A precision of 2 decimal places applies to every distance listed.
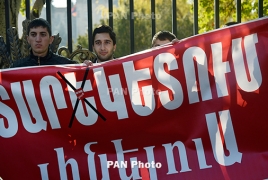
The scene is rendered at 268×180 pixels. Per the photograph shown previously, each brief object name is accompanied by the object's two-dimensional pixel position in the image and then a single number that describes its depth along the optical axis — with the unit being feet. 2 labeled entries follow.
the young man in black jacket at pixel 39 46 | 18.93
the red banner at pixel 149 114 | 16.62
